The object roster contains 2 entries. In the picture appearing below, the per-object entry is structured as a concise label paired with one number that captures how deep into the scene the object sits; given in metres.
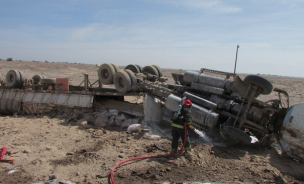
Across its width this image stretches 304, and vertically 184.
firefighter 6.09
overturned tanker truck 6.66
